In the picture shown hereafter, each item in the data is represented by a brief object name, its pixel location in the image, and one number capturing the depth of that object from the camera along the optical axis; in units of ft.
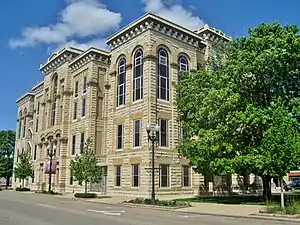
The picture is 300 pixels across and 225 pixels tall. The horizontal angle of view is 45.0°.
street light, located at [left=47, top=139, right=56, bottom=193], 152.05
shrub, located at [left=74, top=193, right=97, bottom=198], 105.70
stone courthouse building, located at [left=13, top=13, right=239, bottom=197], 107.24
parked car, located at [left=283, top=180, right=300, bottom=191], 164.00
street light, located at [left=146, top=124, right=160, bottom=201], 77.05
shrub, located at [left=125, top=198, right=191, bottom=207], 71.75
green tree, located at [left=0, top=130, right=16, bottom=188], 264.05
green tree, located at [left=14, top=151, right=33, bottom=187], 163.53
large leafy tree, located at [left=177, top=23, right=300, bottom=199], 70.54
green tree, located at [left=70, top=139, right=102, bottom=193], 110.24
